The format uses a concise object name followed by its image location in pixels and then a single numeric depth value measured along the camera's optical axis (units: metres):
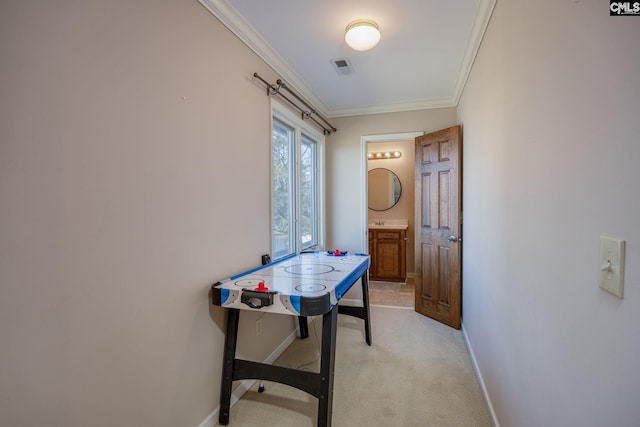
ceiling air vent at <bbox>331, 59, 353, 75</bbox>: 2.58
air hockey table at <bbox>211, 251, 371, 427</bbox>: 1.58
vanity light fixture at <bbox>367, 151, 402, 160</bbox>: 5.46
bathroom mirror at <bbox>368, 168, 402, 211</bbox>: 5.48
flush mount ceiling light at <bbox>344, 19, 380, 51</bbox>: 2.00
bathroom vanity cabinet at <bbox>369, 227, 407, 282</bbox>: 5.01
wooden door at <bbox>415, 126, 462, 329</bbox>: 3.14
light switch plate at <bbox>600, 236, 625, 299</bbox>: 0.66
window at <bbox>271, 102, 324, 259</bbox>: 2.72
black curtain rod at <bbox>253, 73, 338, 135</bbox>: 2.43
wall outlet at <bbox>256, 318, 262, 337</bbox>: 2.27
